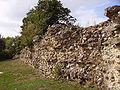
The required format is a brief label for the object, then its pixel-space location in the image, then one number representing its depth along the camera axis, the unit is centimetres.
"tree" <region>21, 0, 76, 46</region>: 1435
